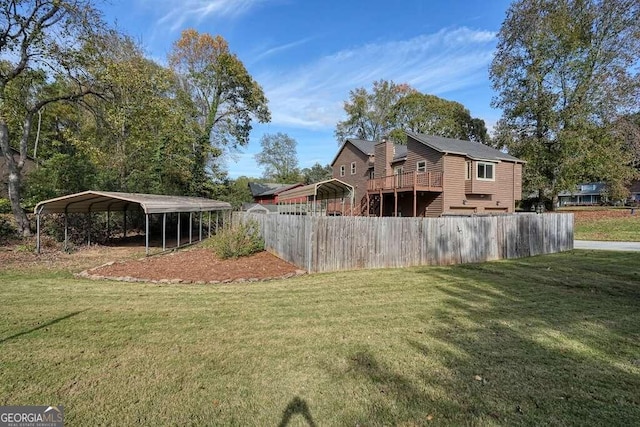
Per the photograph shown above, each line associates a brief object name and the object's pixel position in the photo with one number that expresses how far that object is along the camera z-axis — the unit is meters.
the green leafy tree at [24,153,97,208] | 16.64
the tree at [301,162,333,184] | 69.62
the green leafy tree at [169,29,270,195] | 28.12
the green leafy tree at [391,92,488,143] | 44.12
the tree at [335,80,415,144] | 46.69
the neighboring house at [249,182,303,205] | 48.13
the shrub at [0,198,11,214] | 18.71
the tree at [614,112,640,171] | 24.94
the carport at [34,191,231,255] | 11.89
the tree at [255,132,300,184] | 67.81
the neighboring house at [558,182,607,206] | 57.57
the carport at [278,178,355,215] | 18.88
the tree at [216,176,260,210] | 30.34
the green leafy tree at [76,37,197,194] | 15.35
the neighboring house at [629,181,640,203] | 46.91
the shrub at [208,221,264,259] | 10.60
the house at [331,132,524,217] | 21.83
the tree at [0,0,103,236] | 13.33
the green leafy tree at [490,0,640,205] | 25.33
